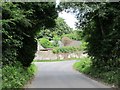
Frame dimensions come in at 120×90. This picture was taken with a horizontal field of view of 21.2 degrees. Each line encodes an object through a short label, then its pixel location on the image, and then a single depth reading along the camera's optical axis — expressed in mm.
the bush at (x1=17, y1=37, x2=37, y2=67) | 25259
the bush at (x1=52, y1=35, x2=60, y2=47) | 89475
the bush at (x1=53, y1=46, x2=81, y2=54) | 69562
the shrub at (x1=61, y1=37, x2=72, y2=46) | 88688
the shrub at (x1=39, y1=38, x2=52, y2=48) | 85875
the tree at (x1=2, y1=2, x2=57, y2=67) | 17984
